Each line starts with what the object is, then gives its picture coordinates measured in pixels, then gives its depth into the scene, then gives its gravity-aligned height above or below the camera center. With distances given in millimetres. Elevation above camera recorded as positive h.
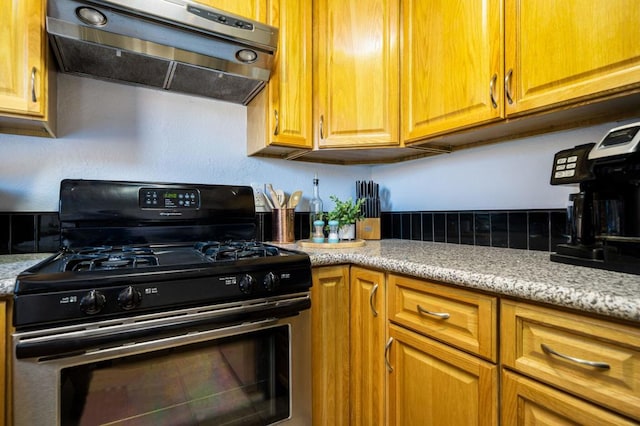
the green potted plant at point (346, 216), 1681 -14
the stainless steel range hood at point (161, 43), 1067 +626
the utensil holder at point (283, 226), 1708 -66
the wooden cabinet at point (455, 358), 663 -387
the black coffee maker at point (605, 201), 833 +37
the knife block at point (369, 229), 1890 -90
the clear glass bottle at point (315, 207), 1862 +37
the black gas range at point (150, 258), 833 -153
